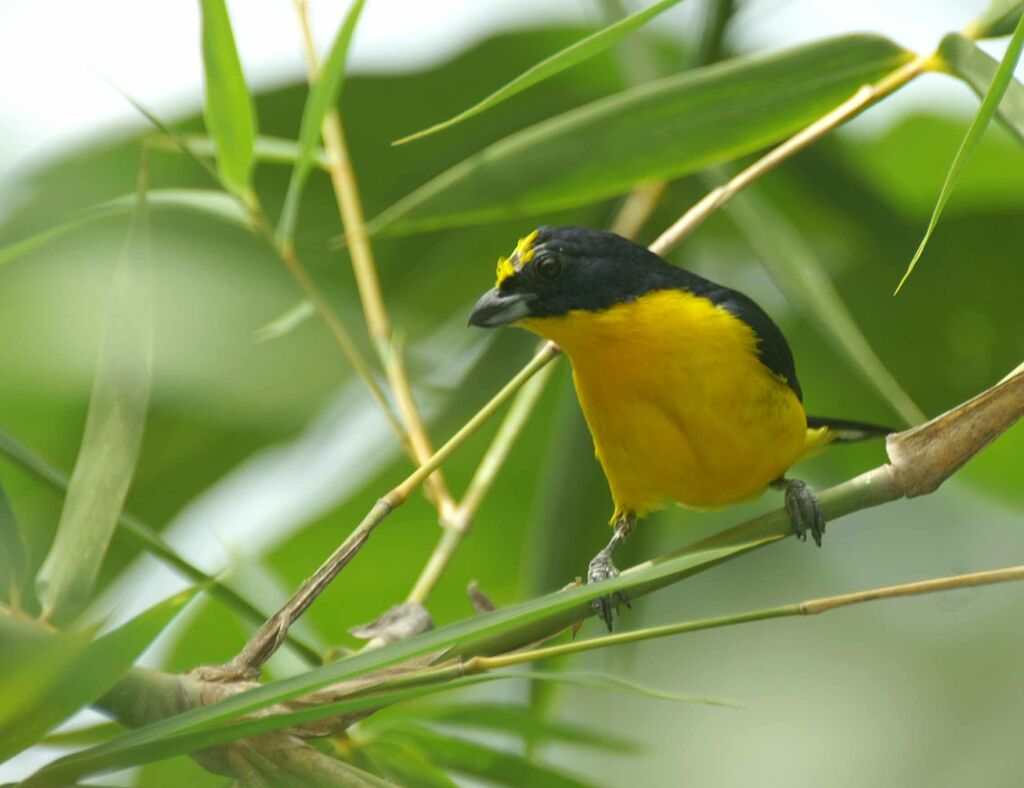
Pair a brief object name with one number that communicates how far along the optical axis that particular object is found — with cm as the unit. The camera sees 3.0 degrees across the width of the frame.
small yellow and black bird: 382
